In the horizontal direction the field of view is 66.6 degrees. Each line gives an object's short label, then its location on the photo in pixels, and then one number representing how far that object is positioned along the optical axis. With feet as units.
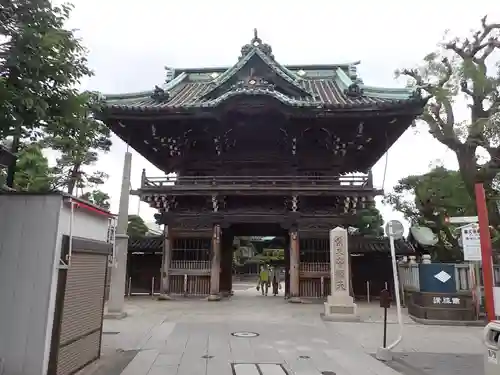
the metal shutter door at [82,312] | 17.19
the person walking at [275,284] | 75.36
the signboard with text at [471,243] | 26.96
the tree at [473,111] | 44.68
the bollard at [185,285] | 54.18
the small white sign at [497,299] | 20.16
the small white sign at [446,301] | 38.88
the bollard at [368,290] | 58.72
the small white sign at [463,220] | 27.29
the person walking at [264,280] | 74.52
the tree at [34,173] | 64.64
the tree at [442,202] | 52.47
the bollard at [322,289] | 52.54
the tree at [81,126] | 18.62
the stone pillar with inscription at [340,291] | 38.96
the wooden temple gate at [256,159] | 51.60
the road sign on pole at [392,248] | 23.49
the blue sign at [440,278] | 39.60
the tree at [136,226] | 91.12
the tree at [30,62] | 15.34
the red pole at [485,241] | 24.09
